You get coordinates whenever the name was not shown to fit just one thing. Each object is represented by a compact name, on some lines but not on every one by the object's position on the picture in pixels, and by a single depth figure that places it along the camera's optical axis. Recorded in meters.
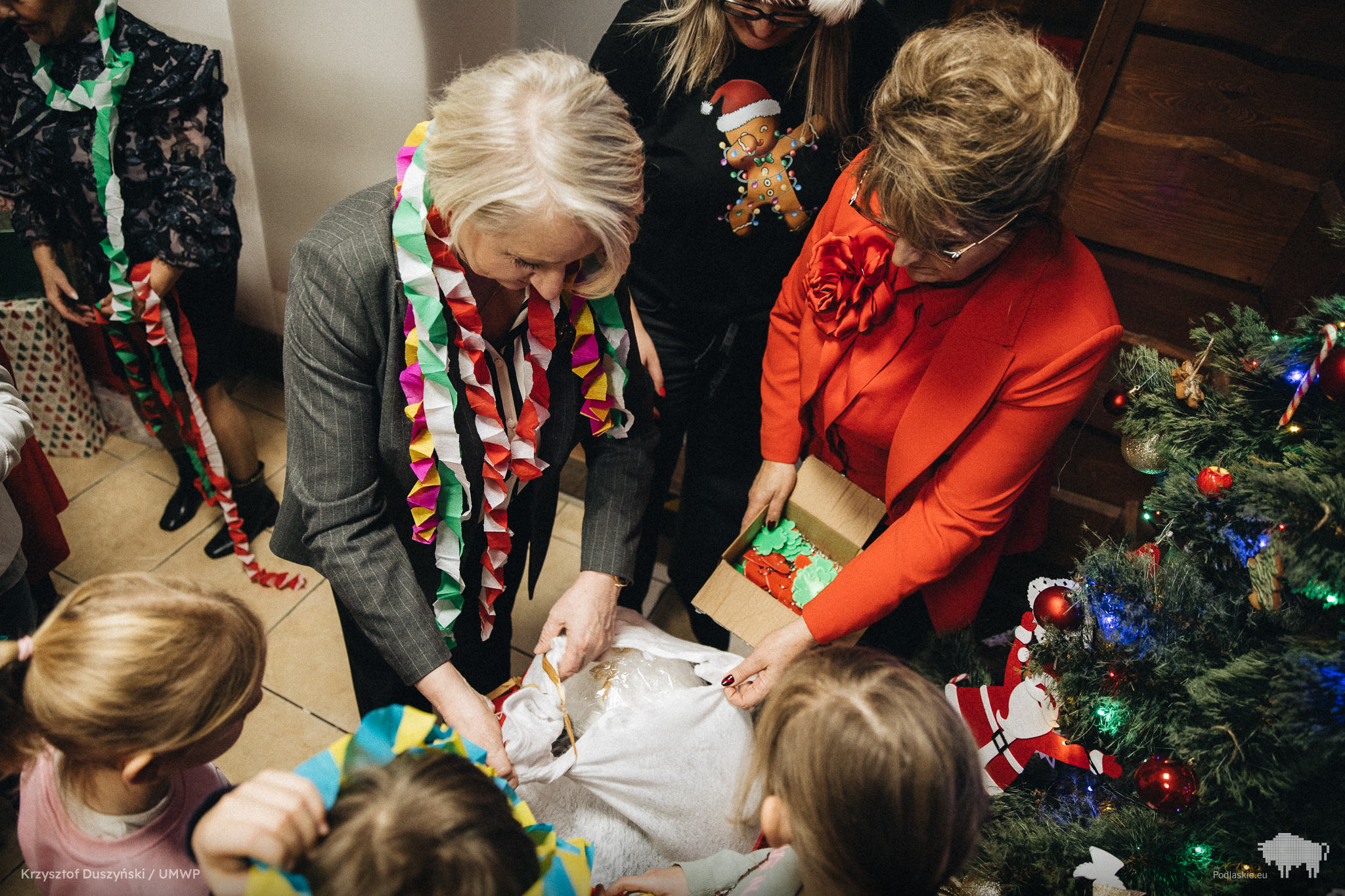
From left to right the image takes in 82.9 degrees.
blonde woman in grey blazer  1.08
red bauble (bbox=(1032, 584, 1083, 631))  1.26
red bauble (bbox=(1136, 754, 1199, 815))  1.09
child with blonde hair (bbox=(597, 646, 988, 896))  0.93
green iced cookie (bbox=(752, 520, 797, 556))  1.68
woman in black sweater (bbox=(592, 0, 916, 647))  1.59
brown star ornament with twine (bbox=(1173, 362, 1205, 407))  1.26
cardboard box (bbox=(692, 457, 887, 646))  1.57
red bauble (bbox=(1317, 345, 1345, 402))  0.92
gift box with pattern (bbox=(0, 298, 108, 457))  2.53
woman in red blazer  1.10
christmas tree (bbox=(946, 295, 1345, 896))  0.92
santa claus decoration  1.33
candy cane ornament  0.98
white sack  1.37
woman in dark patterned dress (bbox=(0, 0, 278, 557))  2.00
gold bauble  1.38
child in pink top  0.96
